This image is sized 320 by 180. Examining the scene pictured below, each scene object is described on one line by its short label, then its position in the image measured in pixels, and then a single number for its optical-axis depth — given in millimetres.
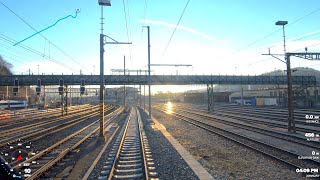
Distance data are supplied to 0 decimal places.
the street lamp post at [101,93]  15336
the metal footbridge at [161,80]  43902
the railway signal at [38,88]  28152
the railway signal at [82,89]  22845
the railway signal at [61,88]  30276
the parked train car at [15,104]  56201
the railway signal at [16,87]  25866
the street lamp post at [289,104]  17936
